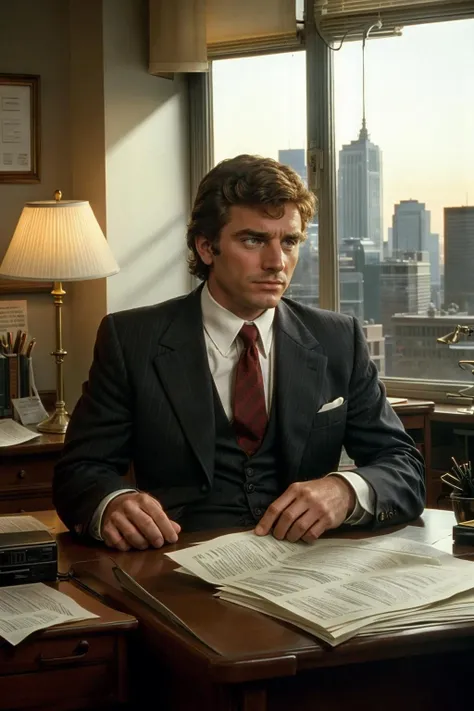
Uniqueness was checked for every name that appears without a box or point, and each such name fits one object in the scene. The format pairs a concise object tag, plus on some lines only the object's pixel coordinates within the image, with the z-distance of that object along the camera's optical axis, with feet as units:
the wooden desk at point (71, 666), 4.61
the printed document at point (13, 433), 10.93
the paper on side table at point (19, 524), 5.78
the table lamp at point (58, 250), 11.42
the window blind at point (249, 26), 12.26
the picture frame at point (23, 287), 12.66
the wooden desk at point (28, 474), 10.91
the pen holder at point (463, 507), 6.35
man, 6.77
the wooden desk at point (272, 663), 4.18
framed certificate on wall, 12.68
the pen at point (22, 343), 12.26
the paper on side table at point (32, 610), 4.57
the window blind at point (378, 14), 11.34
